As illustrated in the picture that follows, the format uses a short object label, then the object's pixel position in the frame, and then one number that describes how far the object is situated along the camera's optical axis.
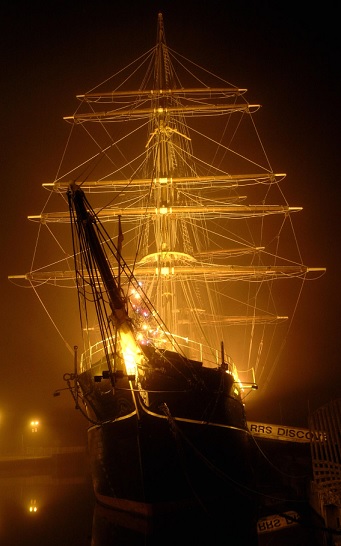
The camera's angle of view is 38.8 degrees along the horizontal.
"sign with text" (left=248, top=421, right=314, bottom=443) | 18.06
